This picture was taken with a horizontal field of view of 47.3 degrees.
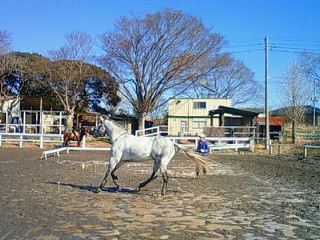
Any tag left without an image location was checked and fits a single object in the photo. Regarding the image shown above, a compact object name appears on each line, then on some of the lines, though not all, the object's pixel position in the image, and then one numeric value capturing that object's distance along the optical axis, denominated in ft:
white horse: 27.40
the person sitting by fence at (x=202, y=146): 48.11
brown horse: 68.41
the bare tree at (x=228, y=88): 178.91
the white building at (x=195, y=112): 138.10
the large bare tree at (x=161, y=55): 107.14
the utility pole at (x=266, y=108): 85.89
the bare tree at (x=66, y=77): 114.76
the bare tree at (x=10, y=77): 113.60
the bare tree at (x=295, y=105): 122.53
